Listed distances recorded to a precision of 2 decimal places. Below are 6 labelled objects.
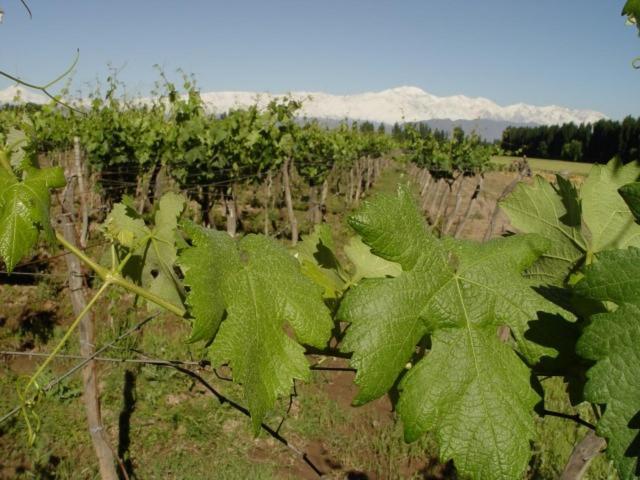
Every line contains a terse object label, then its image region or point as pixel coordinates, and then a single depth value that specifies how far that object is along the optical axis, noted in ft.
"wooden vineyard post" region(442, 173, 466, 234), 34.10
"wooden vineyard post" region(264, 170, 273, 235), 31.76
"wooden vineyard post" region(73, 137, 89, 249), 14.47
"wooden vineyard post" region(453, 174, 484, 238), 31.46
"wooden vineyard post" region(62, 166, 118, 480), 7.22
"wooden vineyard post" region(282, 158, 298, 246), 28.14
